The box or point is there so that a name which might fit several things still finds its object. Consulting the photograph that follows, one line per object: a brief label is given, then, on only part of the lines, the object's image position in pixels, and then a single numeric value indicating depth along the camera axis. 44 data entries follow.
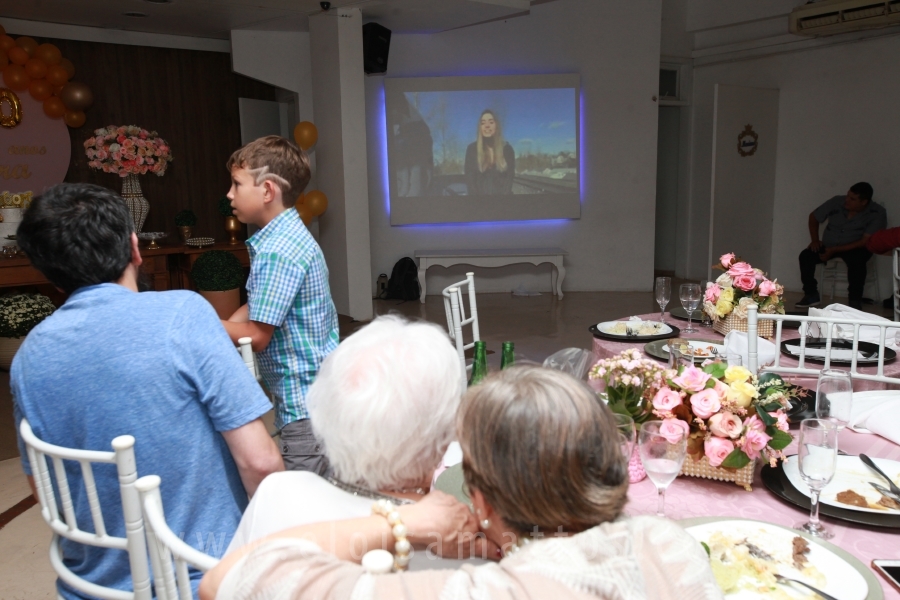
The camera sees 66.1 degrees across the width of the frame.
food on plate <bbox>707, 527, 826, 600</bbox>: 1.08
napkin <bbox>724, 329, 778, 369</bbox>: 2.18
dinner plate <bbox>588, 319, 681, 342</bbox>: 2.56
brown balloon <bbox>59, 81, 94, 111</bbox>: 5.80
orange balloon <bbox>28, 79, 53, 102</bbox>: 5.67
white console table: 7.53
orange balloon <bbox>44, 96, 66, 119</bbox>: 5.78
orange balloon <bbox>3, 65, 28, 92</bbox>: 5.50
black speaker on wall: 6.70
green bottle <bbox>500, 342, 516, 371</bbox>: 1.77
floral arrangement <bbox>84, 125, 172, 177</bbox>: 5.29
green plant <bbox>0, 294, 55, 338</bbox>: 4.93
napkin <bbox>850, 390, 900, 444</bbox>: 1.68
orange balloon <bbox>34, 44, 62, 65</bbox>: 5.58
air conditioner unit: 6.43
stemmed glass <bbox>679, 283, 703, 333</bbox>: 2.70
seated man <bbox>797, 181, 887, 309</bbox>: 6.60
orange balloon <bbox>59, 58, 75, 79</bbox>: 5.79
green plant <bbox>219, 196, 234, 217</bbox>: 5.84
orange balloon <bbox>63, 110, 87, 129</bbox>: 5.91
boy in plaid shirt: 1.85
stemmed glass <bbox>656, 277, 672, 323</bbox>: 2.79
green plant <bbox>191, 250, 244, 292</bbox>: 5.23
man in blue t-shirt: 1.25
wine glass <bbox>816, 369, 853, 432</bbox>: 1.51
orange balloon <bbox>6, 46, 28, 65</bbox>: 5.46
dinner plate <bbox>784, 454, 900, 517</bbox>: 1.37
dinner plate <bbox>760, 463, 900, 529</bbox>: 1.25
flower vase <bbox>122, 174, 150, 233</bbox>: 5.50
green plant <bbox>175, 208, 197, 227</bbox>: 5.77
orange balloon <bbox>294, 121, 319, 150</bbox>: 6.39
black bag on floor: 7.62
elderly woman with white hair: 0.98
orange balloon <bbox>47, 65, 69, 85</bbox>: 5.70
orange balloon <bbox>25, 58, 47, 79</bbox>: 5.56
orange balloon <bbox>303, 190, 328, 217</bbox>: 6.43
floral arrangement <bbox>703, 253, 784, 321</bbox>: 2.54
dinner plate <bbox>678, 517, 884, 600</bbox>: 1.05
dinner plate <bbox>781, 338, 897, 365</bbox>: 2.16
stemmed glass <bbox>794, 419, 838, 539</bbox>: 1.20
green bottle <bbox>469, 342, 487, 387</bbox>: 1.93
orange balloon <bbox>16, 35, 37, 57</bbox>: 5.54
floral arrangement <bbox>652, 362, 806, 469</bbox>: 1.39
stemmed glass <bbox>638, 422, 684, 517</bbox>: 1.21
